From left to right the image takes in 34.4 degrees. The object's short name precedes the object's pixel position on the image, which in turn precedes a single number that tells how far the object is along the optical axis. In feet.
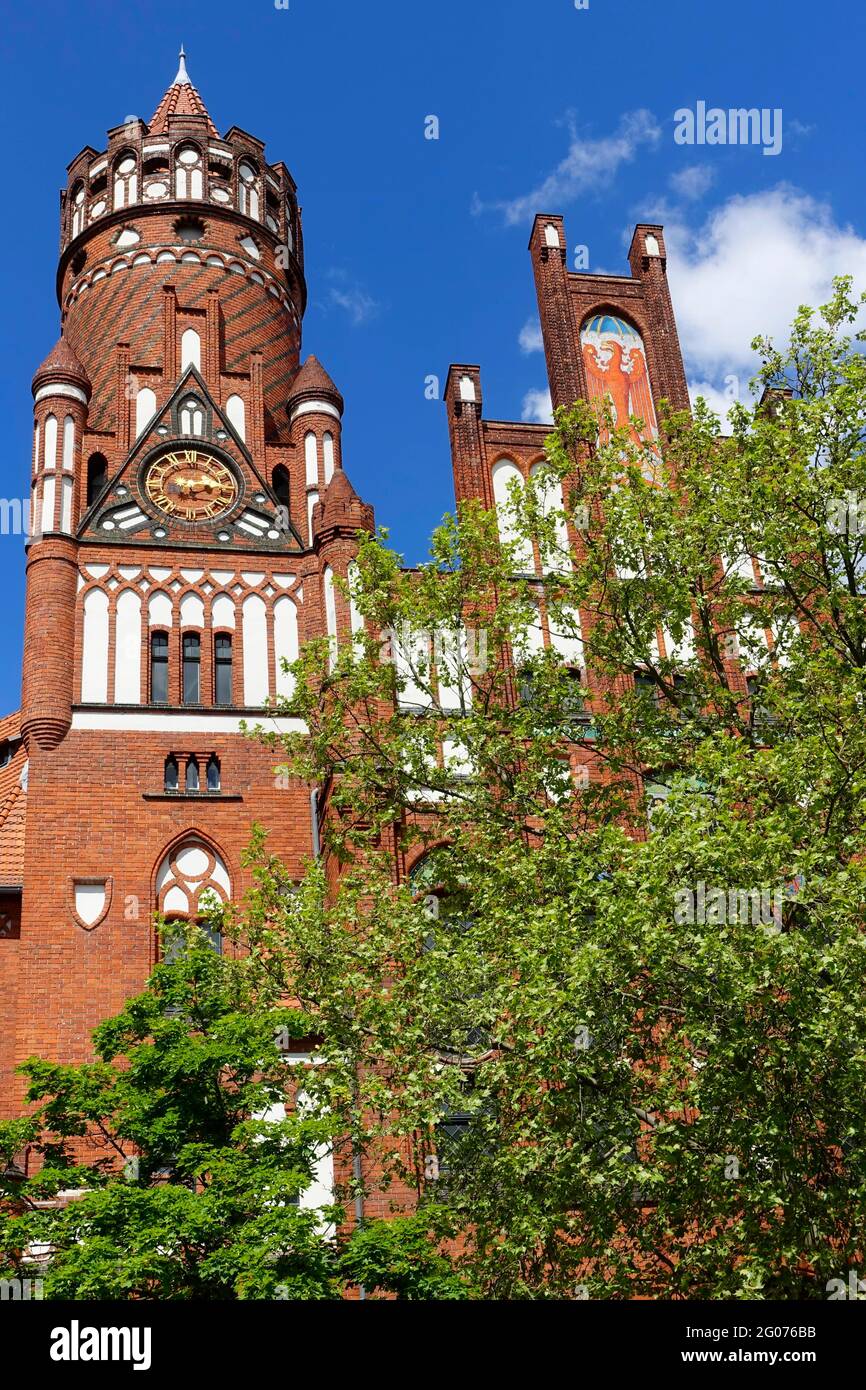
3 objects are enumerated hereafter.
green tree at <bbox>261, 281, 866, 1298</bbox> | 39.47
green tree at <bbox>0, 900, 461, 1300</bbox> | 41.01
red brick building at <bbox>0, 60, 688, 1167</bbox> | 66.64
